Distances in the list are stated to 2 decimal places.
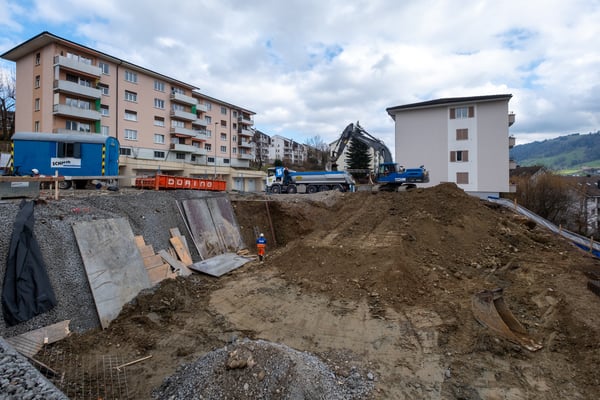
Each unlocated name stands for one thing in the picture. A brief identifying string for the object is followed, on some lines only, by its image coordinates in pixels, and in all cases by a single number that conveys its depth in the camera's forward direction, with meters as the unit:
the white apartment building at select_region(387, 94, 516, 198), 27.20
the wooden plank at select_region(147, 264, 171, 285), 8.03
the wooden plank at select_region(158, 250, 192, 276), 9.09
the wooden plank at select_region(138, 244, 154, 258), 8.34
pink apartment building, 26.23
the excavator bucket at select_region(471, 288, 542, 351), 5.75
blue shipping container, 13.98
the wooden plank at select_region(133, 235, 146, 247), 8.49
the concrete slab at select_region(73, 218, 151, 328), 6.57
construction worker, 11.29
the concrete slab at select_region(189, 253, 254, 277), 9.74
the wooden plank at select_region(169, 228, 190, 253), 10.30
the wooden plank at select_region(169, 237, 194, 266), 9.91
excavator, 20.39
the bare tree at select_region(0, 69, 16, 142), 35.56
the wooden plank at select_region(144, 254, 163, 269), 8.19
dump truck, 21.17
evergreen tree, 42.91
